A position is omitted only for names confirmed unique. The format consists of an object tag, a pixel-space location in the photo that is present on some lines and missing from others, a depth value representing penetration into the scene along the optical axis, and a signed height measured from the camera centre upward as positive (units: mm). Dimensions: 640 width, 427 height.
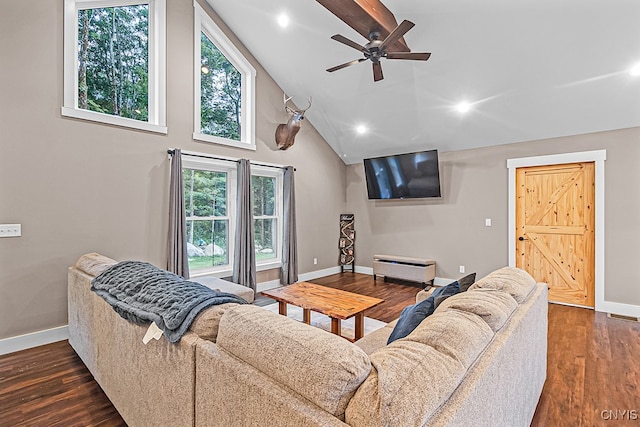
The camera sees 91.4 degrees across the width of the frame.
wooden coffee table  2718 -861
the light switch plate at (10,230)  2828 -185
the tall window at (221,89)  4258 +1809
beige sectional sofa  856 -530
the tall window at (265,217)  5121 -107
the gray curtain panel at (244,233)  4441 -323
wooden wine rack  6430 -627
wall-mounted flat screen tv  5261 +630
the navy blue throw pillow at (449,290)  1878 -486
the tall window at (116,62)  3258 +1720
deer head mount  4980 +1306
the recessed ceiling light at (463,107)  4348 +1471
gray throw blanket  1354 -432
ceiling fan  2943 +1598
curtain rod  3841 +726
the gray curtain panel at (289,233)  5188 -374
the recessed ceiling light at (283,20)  4032 +2505
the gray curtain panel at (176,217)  3803 -83
